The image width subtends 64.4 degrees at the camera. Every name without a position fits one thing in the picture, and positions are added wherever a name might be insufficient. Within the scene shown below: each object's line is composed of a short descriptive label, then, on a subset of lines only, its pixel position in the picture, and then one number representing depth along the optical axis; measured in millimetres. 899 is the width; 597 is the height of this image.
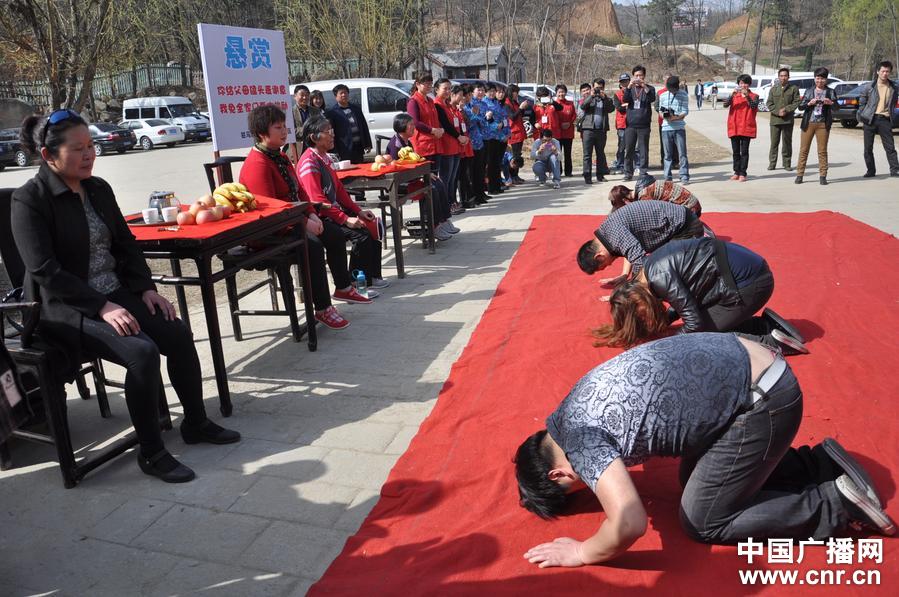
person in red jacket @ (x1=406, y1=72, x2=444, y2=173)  8828
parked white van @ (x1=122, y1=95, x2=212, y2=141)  29250
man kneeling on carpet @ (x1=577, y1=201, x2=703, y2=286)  4531
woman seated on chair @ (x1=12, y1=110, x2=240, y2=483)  3133
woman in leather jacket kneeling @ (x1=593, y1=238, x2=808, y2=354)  3871
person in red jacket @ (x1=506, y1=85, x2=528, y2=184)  12621
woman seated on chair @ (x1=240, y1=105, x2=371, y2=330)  4883
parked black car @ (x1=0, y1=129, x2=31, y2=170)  21297
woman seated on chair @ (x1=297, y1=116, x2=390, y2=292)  5707
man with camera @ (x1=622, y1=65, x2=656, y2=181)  11234
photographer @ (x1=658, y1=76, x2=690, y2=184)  10717
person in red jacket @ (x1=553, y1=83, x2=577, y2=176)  12164
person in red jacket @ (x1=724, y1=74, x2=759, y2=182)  10797
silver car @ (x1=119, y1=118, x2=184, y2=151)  27453
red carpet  2414
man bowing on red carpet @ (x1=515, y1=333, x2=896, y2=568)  2199
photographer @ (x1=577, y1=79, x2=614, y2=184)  11711
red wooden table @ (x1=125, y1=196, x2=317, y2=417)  3658
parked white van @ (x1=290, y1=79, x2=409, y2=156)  15648
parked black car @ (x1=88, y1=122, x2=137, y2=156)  25391
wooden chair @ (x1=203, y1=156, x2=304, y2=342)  4941
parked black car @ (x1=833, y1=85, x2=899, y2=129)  19312
